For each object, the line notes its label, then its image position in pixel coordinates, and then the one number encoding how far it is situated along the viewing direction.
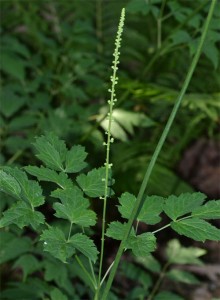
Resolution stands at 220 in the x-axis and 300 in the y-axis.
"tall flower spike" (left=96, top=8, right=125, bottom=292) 1.33
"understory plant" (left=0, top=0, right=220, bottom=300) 1.38
